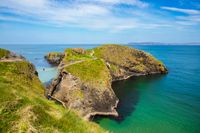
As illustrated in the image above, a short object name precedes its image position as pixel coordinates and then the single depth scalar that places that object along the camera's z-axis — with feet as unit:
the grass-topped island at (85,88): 104.69
